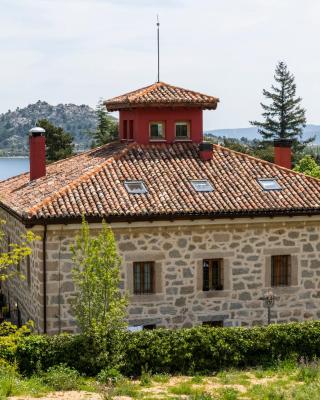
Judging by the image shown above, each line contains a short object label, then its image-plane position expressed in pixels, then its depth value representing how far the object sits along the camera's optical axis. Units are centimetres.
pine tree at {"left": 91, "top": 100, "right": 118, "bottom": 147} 8131
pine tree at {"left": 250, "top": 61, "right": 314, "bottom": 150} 7750
